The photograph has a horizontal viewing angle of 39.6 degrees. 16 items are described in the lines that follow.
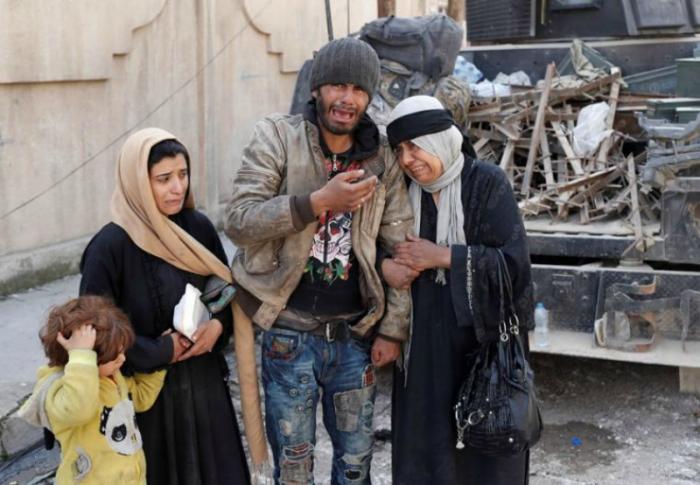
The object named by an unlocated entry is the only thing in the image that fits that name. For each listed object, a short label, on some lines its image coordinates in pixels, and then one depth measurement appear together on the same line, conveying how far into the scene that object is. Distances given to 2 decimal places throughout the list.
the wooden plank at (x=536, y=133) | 4.88
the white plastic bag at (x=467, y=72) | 6.10
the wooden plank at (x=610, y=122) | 4.90
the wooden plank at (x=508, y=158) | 5.04
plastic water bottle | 4.44
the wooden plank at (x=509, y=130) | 5.10
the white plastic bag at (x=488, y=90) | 5.55
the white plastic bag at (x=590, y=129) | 4.95
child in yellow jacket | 2.61
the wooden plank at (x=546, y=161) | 4.88
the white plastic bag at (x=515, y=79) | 6.03
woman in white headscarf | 2.96
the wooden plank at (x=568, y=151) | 4.88
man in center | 2.88
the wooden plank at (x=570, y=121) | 5.15
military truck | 4.27
